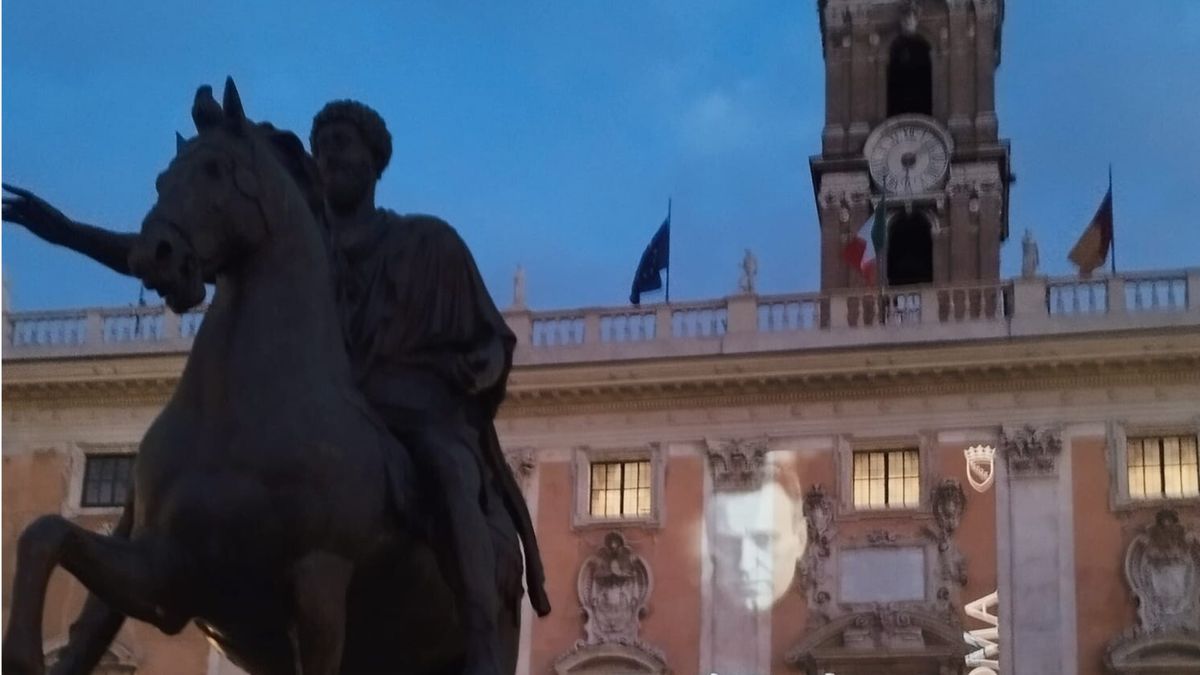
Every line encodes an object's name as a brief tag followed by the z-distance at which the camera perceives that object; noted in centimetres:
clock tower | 3550
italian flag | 2955
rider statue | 499
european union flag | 3022
